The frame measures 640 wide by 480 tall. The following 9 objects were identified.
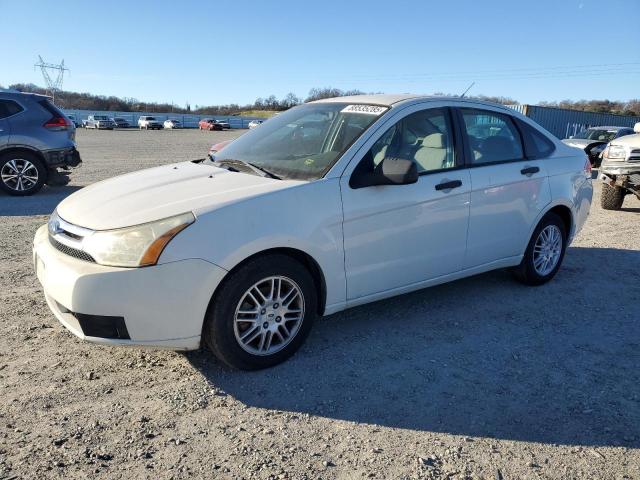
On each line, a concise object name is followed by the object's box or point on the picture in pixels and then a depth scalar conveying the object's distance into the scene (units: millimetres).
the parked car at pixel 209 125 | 64875
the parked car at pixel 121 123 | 64125
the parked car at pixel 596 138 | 18000
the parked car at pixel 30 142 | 9344
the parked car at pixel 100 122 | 60000
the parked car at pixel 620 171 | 8898
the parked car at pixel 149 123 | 64688
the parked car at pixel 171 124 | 69312
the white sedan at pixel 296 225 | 2947
